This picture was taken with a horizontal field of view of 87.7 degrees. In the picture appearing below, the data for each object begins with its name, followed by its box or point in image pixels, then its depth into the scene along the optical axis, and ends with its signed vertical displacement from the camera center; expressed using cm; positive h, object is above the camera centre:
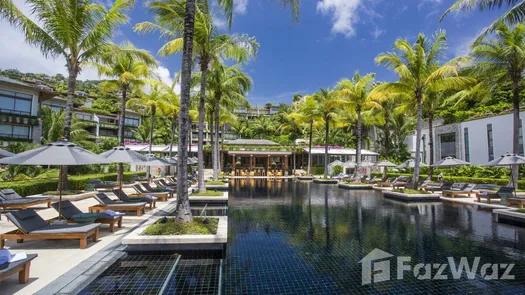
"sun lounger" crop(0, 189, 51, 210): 863 -136
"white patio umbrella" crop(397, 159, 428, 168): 2036 +27
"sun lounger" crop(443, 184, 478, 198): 1452 -119
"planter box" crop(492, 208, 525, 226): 864 -154
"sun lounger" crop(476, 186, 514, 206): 1130 -107
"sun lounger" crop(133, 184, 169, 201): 1182 -135
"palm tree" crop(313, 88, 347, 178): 2475 +543
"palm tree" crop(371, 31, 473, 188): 1472 +550
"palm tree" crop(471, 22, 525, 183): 1389 +586
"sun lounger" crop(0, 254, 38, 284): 350 -146
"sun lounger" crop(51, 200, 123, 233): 664 -134
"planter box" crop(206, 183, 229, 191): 1655 -141
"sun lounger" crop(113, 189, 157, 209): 963 -131
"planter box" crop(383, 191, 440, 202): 1386 -151
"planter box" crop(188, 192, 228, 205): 1202 -161
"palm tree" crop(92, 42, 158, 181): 1595 +577
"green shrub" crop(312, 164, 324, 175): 3528 -42
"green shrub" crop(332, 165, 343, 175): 3306 -36
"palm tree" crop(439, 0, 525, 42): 1022 +617
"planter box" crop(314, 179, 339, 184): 2433 -134
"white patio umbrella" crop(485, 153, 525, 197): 1170 +42
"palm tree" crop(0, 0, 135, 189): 1150 +575
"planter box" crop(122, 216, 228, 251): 555 -163
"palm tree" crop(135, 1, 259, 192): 1012 +517
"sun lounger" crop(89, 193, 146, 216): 848 -138
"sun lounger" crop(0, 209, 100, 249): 530 -140
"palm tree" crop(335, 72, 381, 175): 2152 +574
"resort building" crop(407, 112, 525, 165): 2116 +267
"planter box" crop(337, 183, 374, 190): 2012 -143
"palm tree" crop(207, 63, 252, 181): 1797 +556
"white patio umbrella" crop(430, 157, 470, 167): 1595 +37
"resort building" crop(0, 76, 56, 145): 2667 +497
